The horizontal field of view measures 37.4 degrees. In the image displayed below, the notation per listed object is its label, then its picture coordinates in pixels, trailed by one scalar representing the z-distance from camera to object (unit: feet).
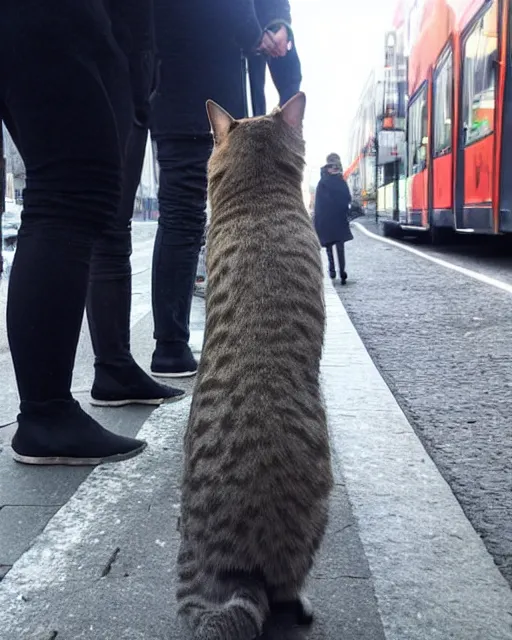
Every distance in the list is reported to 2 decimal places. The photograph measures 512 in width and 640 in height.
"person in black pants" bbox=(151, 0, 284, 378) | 9.78
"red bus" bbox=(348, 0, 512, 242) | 26.71
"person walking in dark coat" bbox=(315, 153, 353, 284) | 27.68
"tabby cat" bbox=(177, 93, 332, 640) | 4.25
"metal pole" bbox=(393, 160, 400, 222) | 53.31
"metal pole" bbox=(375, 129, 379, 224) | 63.41
